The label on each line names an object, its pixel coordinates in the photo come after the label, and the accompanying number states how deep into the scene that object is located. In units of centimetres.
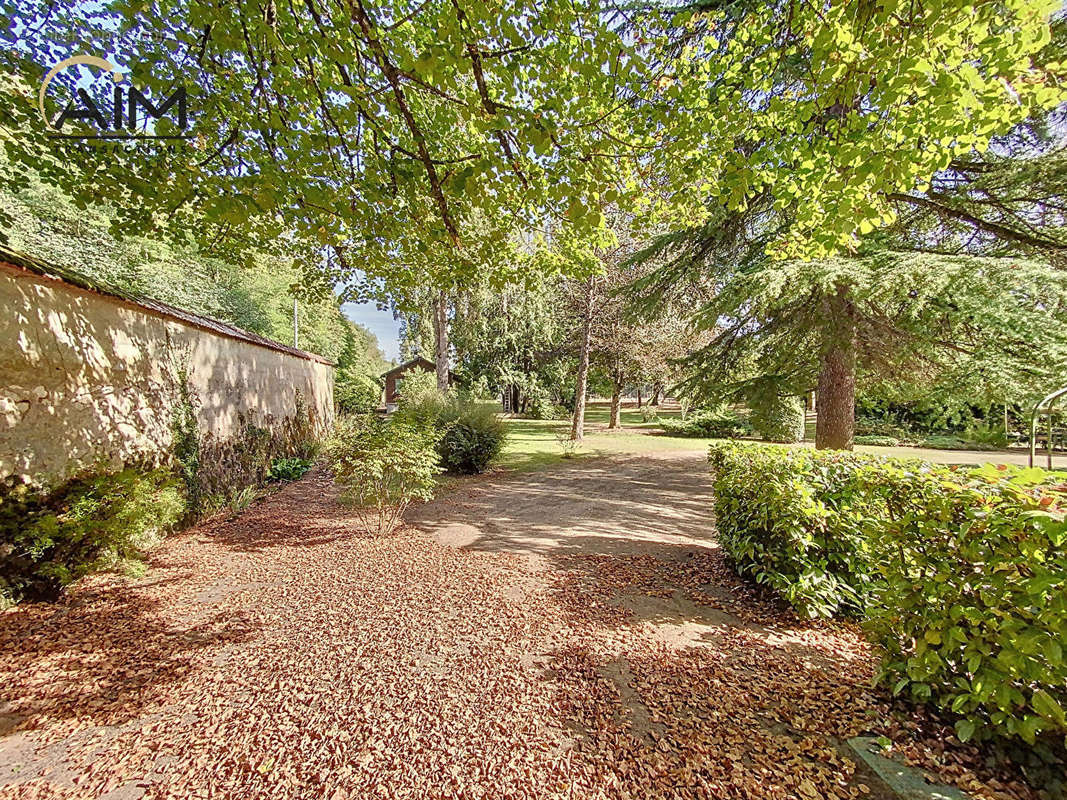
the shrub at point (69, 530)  347
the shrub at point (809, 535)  331
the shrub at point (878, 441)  1642
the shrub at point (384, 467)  539
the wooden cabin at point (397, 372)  2749
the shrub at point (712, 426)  1998
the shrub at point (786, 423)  1535
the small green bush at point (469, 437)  1007
